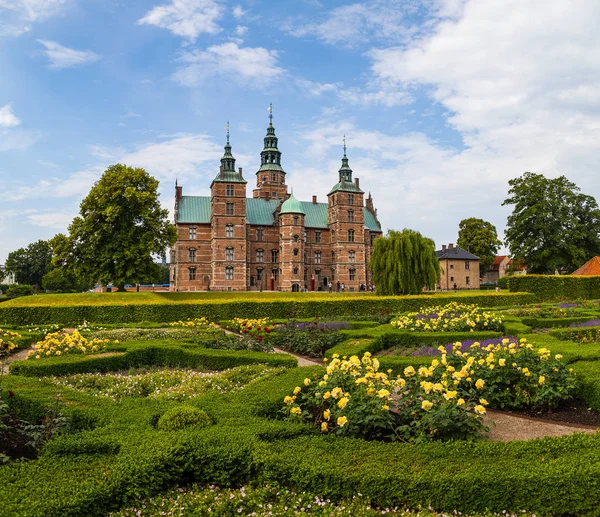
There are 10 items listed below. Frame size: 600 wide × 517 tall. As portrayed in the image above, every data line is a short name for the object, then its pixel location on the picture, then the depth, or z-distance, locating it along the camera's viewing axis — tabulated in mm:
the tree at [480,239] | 64875
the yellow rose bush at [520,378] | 7738
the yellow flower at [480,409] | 5427
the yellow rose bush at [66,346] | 11289
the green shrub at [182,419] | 5996
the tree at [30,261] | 73312
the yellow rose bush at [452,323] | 14312
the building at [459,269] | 62188
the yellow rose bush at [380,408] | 5645
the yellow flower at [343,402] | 5617
